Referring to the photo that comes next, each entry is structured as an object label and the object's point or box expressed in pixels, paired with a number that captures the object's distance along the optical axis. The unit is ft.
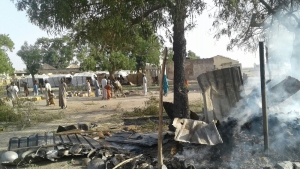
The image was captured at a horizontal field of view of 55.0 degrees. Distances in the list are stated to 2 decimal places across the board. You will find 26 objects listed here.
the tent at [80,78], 137.67
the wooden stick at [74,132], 26.14
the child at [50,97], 59.98
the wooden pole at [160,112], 15.15
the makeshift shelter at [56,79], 149.00
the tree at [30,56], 194.51
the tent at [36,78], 147.98
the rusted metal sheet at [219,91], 20.57
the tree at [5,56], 124.23
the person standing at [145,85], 69.08
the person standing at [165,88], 63.87
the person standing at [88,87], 77.10
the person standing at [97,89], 72.84
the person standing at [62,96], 51.71
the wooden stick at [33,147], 20.79
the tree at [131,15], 22.02
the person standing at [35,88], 85.07
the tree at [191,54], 262.26
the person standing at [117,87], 74.64
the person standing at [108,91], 65.46
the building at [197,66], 141.90
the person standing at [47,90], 59.88
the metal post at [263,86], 16.85
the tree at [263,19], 28.84
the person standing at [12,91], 57.21
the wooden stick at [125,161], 16.54
